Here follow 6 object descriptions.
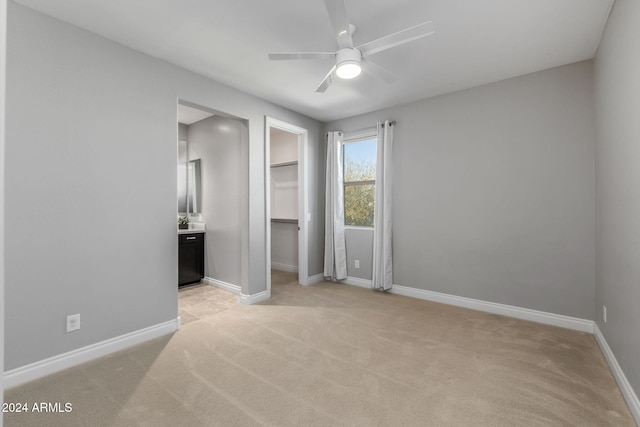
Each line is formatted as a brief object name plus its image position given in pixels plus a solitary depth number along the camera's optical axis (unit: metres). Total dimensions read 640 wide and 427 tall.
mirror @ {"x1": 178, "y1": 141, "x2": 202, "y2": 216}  4.96
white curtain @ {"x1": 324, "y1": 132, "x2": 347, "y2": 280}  4.74
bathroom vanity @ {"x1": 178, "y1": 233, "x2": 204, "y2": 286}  4.52
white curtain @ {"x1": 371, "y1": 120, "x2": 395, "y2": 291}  4.23
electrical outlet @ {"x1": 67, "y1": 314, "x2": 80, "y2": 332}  2.35
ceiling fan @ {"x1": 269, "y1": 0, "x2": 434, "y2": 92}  1.86
